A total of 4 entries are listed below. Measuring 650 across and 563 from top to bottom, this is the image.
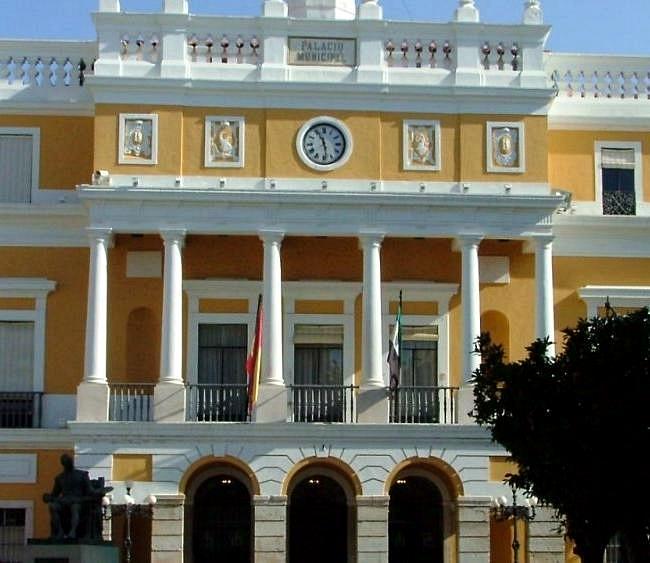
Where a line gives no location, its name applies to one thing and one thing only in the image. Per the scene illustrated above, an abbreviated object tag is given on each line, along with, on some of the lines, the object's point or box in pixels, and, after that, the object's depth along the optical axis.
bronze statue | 29.83
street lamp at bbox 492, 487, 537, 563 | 36.72
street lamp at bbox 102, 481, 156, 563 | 36.19
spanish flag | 36.81
